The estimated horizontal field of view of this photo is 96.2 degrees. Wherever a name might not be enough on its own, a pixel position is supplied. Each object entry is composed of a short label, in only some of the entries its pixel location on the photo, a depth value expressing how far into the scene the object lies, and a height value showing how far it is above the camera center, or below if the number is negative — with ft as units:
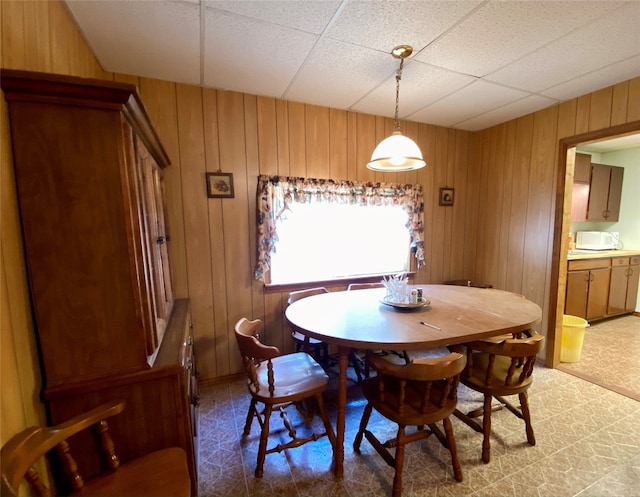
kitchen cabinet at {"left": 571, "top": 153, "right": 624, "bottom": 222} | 12.69 +1.21
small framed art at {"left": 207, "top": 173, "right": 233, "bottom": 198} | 7.78 +0.92
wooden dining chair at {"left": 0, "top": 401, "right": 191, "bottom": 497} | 2.74 -2.95
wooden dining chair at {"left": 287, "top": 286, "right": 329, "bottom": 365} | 7.78 -3.40
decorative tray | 6.30 -1.92
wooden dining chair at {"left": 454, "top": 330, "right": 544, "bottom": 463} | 5.02 -3.09
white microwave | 13.67 -1.12
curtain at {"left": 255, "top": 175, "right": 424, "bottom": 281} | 8.24 +0.65
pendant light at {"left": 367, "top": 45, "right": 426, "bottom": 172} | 5.95 +1.48
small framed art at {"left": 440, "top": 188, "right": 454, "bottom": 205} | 10.97 +0.82
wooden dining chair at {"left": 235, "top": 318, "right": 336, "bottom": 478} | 4.97 -3.09
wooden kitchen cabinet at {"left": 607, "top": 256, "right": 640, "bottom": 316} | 12.52 -3.03
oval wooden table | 4.84 -2.02
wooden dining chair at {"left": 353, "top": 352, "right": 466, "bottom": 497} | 4.34 -3.09
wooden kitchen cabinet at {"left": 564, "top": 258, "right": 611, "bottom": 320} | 11.43 -2.90
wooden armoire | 3.14 -0.44
